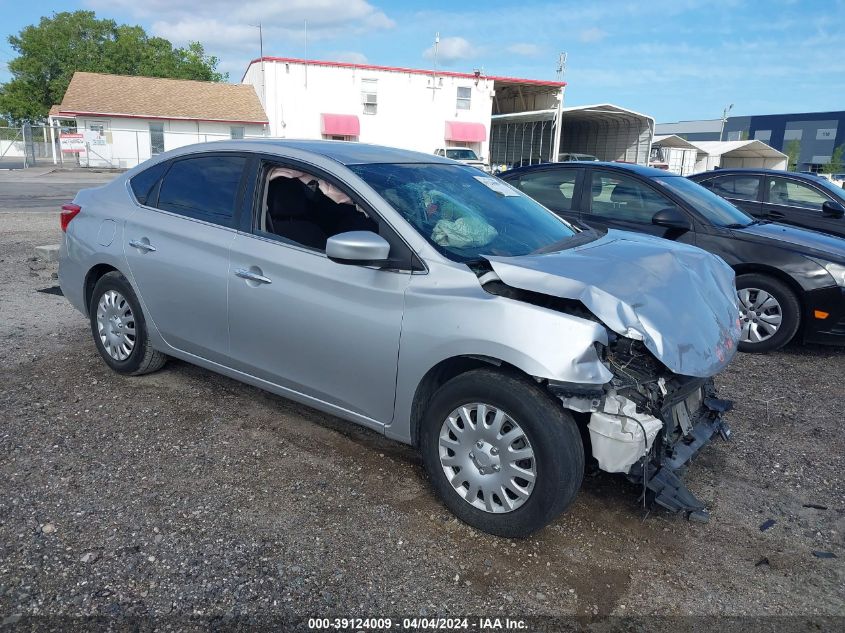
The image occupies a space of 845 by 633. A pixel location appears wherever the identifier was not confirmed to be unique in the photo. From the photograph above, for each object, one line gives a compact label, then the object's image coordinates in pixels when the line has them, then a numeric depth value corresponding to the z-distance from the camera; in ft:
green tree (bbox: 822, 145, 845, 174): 212.84
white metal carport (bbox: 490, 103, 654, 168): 130.52
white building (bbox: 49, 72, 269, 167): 113.91
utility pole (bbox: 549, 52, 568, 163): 123.24
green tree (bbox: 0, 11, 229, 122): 180.24
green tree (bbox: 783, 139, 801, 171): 221.46
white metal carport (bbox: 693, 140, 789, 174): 155.33
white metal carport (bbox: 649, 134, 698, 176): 135.03
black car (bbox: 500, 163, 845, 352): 18.80
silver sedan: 9.24
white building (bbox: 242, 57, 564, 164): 116.57
